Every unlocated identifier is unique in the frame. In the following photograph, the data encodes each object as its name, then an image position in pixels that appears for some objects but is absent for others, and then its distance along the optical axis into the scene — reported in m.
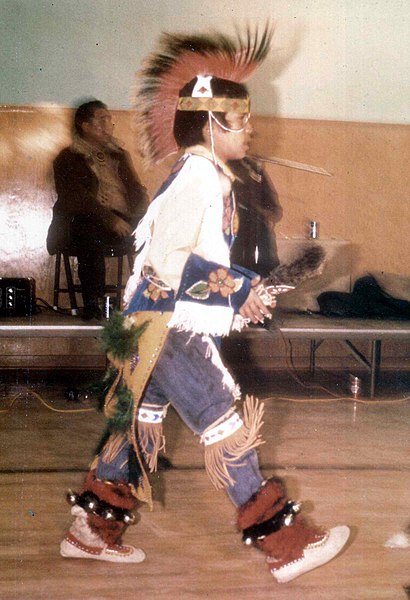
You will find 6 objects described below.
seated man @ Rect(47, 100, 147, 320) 5.46
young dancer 2.31
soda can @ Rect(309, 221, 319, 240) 6.04
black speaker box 5.28
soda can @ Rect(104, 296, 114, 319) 5.17
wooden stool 5.61
